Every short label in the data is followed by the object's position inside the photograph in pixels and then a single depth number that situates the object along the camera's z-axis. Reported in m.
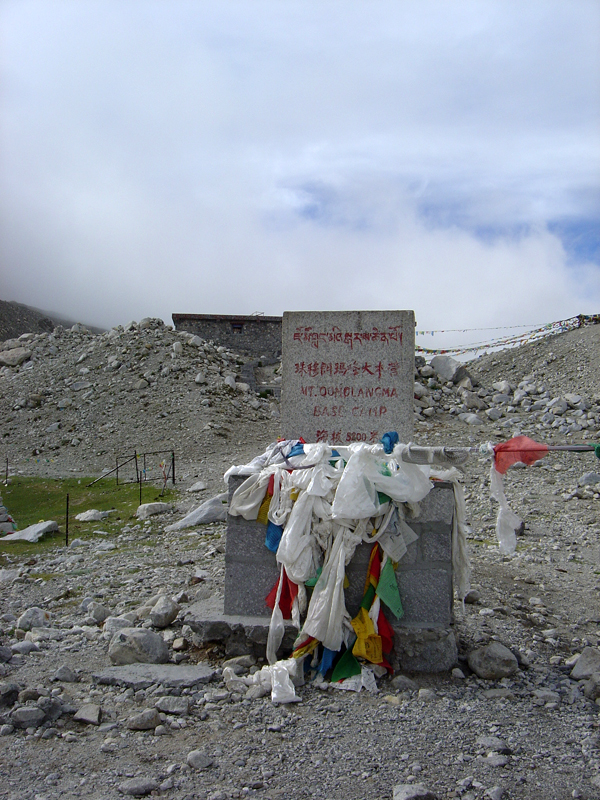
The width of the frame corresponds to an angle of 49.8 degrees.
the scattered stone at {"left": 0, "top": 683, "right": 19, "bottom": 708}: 4.02
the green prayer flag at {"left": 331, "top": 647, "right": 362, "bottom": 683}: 4.43
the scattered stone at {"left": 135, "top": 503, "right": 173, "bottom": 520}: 12.33
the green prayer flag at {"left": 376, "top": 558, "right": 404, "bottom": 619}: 4.61
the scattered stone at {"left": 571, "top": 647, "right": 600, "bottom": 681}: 4.59
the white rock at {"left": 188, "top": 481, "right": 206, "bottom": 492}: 14.38
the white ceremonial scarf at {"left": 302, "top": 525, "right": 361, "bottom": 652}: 4.47
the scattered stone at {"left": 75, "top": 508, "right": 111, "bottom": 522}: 12.74
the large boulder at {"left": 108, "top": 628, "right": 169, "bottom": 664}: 4.77
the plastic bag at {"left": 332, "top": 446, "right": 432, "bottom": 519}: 4.54
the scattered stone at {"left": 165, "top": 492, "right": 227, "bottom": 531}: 10.95
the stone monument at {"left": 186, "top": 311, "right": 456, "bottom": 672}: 5.88
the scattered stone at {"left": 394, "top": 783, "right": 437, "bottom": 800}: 3.05
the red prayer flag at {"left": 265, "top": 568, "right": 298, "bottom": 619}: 4.77
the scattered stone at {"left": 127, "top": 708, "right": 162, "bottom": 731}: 3.82
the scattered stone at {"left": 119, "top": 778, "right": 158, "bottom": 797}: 3.13
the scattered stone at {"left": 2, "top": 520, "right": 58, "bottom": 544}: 11.40
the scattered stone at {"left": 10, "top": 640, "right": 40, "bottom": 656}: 5.08
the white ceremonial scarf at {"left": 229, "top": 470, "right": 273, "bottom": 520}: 4.84
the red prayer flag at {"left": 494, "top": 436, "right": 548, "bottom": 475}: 4.29
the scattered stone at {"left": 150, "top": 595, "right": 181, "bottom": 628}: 5.57
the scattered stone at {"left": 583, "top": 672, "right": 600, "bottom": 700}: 4.33
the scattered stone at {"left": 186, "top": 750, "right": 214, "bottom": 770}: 3.37
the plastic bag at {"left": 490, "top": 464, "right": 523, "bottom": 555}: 4.45
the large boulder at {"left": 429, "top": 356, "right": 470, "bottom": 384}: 24.81
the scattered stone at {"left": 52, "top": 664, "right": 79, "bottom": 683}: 4.50
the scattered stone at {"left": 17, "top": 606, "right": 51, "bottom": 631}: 5.94
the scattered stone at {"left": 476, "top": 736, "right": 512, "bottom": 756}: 3.56
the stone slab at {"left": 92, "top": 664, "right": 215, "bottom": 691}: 4.38
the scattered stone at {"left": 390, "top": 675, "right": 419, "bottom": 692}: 4.39
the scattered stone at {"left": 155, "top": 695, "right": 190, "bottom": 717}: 3.99
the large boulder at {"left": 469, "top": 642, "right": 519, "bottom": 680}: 4.54
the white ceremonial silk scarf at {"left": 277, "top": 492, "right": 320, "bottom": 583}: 4.62
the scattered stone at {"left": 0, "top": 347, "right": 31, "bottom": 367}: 28.30
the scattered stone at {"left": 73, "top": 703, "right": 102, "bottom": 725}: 3.87
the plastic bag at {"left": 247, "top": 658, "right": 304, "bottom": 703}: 4.16
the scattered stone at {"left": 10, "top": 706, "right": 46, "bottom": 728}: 3.79
